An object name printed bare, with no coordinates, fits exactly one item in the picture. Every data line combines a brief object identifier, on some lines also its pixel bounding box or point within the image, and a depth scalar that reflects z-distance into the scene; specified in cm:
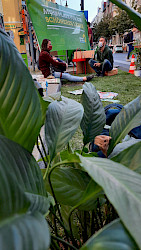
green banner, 359
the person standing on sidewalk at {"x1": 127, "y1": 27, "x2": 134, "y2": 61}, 970
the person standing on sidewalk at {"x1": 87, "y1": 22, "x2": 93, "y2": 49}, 554
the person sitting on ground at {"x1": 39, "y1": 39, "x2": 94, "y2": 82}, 343
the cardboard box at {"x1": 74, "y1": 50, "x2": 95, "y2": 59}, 479
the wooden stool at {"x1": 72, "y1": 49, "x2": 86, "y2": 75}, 469
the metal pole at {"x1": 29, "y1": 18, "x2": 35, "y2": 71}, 532
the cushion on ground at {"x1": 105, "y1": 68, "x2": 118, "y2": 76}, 459
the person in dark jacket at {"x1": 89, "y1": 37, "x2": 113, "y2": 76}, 436
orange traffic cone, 439
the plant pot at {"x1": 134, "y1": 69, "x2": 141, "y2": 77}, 410
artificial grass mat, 274
